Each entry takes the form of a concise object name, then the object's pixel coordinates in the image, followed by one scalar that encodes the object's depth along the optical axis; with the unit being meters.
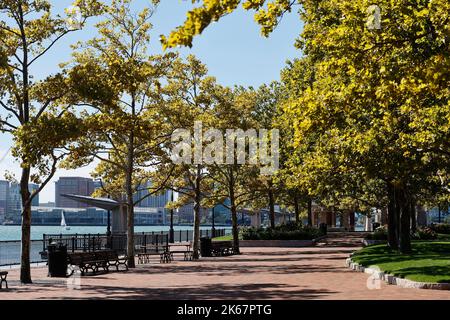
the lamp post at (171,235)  53.03
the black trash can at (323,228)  61.25
